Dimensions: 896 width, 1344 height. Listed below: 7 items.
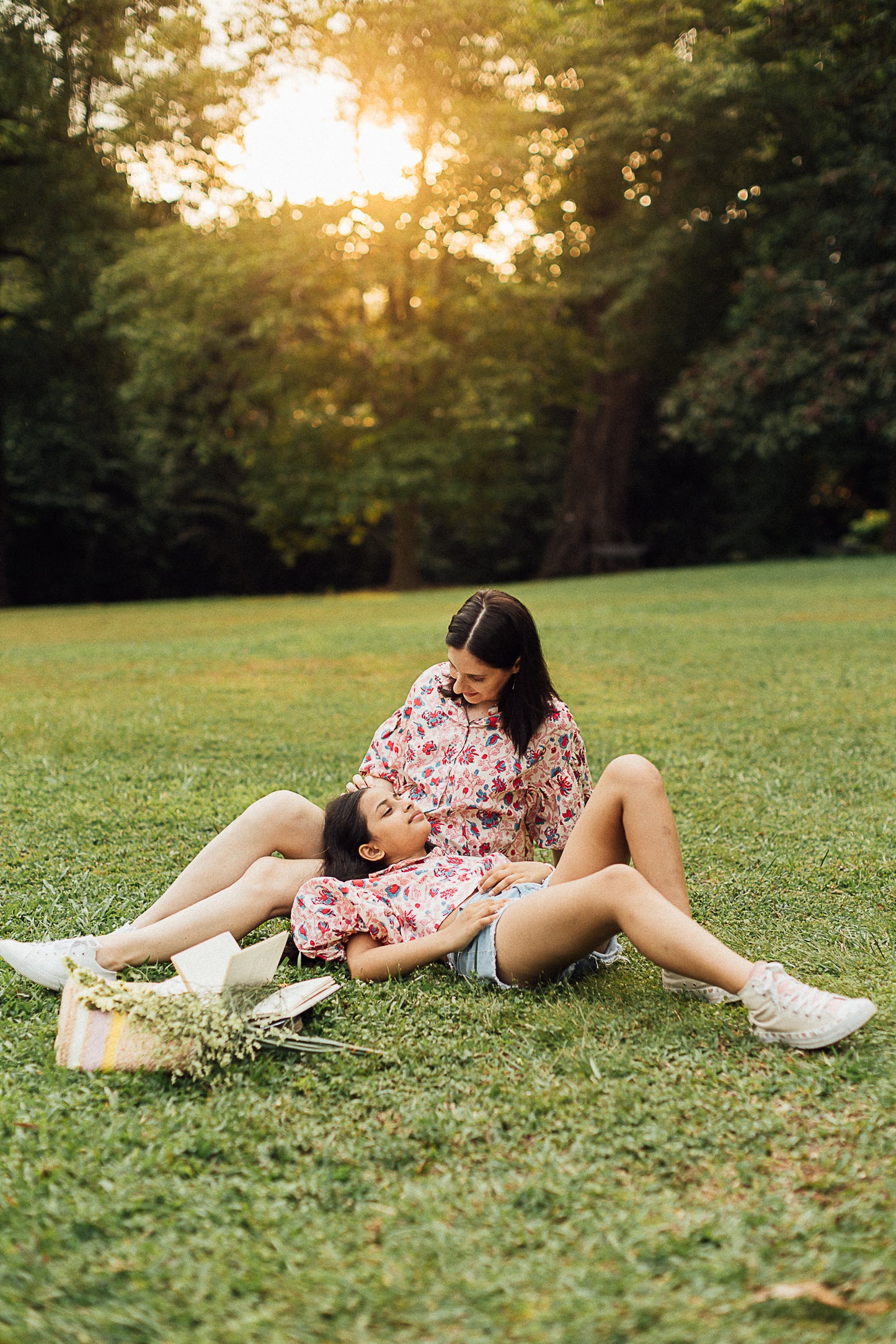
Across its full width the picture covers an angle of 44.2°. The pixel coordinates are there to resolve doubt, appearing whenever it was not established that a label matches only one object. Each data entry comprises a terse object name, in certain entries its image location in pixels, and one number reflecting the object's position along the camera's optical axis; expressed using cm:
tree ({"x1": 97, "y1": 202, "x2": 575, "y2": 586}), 2142
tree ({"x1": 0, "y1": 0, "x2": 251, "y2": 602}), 2066
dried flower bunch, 256
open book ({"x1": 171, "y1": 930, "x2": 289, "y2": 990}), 274
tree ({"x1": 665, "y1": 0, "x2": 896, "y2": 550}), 1936
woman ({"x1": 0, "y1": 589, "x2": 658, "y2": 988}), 337
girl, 262
